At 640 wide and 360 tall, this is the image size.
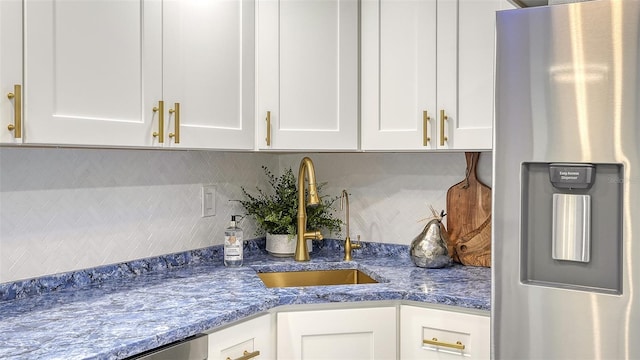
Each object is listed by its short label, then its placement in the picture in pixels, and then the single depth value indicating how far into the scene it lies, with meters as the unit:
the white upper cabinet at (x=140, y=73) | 1.61
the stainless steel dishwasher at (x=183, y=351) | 1.55
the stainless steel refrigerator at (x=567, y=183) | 1.44
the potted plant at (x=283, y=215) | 2.64
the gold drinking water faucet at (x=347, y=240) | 2.62
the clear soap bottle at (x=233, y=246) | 2.45
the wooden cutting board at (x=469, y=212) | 2.51
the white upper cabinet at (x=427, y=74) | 2.19
